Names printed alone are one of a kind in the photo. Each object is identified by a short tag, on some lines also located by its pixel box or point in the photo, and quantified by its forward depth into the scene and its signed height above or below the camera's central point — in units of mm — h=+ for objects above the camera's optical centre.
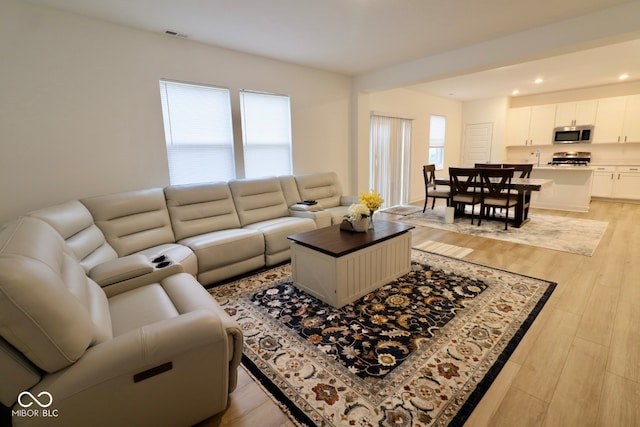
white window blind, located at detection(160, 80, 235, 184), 3420 +348
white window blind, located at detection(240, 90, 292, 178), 4066 +365
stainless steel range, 6831 -142
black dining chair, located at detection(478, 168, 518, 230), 4578 -585
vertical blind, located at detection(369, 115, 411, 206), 5970 -29
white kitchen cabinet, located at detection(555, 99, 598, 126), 6605 +904
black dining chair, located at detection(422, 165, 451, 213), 5615 -664
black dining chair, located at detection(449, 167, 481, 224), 4961 -554
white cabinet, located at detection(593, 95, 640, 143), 6180 +672
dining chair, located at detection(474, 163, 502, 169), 5862 -243
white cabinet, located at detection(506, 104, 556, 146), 7164 +709
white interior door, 7938 +293
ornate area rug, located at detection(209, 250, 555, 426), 1542 -1276
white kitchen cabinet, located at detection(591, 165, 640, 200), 6258 -672
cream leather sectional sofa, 1023 -763
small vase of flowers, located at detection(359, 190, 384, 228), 2834 -429
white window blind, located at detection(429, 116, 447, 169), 7551 +396
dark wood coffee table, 2436 -924
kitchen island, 5742 -703
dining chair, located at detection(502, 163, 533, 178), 5271 -284
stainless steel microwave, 6707 +417
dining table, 4452 -616
